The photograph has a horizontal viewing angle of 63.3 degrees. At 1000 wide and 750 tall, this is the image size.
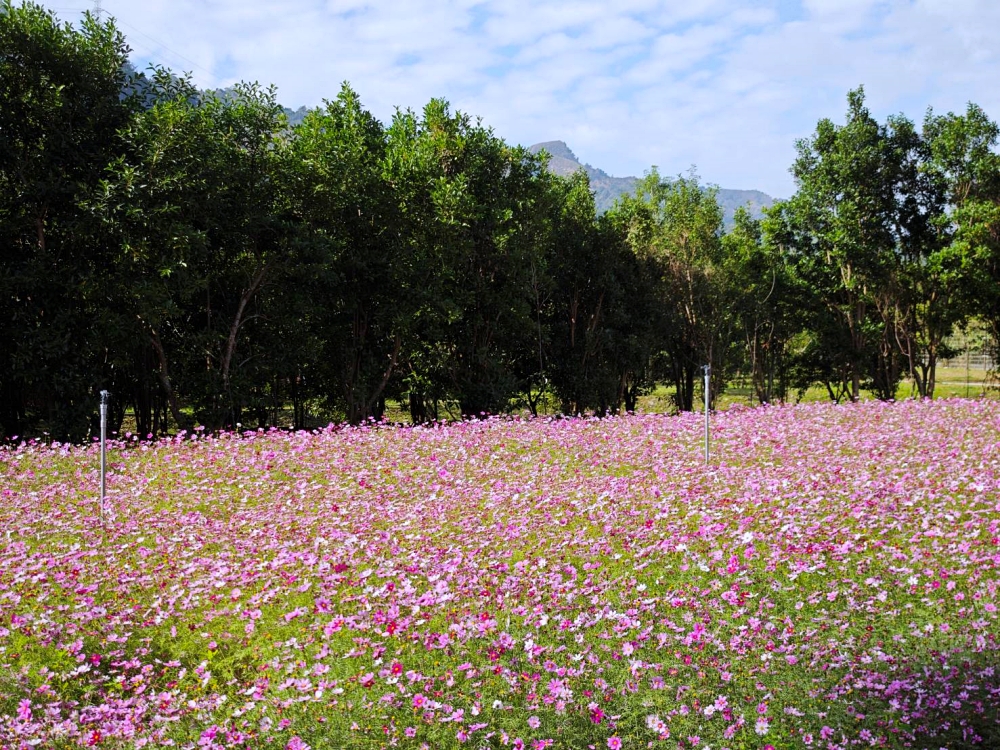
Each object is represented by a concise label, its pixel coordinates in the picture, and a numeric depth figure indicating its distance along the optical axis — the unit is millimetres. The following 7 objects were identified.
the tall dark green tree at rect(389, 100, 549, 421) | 22094
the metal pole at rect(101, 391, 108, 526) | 10588
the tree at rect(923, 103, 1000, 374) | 28188
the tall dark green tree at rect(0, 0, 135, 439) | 16094
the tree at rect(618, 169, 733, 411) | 31469
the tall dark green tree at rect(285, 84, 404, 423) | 20078
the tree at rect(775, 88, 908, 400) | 31328
